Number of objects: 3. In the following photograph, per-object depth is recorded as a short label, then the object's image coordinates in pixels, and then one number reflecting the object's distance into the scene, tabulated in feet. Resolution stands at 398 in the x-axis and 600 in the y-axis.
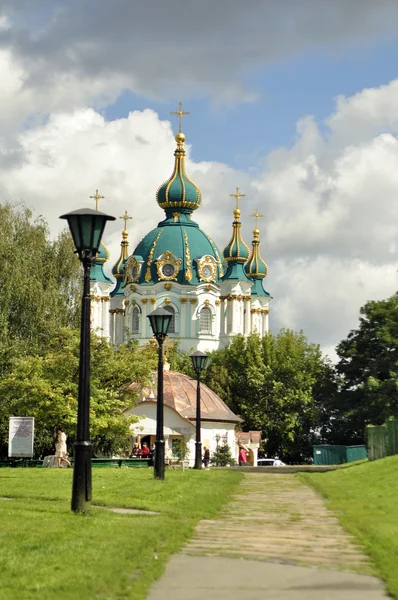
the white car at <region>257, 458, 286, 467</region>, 270.67
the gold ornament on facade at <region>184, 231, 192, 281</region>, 394.52
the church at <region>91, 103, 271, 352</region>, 396.37
